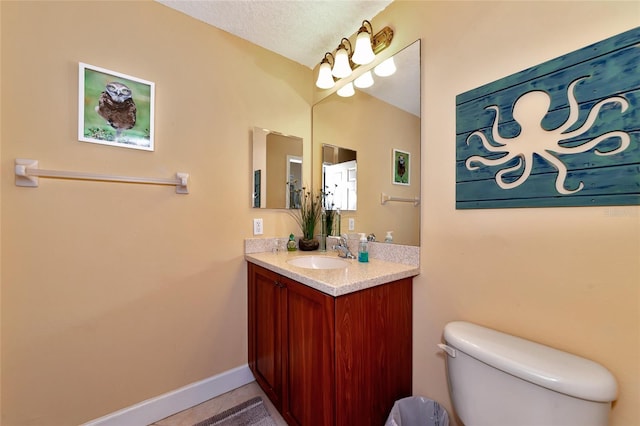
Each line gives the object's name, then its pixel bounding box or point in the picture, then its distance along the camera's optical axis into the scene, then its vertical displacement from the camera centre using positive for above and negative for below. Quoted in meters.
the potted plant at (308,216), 1.87 -0.02
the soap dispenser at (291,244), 1.83 -0.23
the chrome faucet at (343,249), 1.58 -0.23
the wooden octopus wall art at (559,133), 0.73 +0.29
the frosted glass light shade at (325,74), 1.72 +1.01
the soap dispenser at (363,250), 1.41 -0.22
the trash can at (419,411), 1.10 -0.93
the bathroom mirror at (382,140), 1.29 +0.48
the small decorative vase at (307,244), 1.84 -0.23
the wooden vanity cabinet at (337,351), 0.97 -0.63
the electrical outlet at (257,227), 1.74 -0.10
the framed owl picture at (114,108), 1.20 +0.55
